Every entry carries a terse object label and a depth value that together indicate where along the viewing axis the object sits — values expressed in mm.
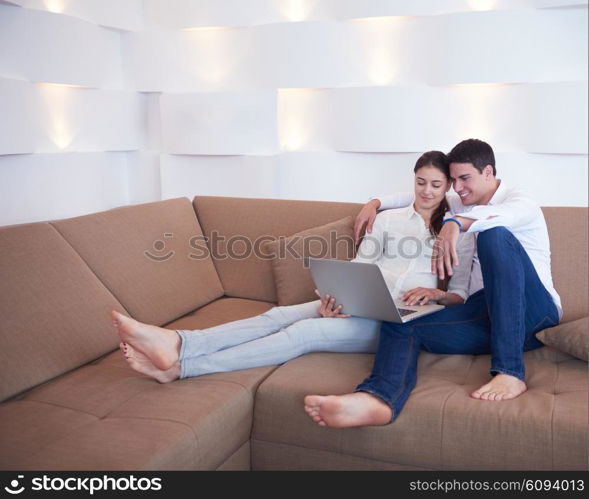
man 1800
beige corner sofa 1651
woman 1973
